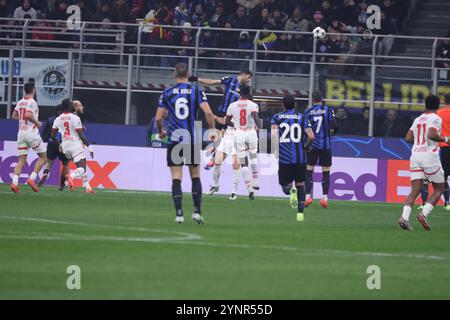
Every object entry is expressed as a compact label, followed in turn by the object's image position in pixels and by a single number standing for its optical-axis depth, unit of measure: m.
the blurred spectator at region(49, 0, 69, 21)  35.50
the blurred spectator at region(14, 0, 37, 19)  35.47
